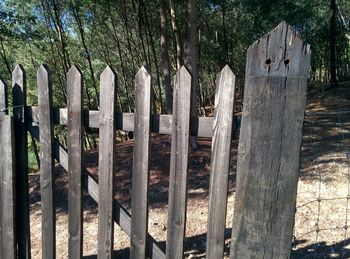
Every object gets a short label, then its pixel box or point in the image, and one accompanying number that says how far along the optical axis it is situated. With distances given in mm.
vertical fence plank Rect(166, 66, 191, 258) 1855
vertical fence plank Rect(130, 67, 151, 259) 2006
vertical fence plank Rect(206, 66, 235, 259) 1744
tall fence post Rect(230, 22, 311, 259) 1568
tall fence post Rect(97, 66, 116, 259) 2148
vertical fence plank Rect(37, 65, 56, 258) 2400
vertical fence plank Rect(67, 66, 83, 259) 2268
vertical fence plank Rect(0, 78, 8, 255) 2658
